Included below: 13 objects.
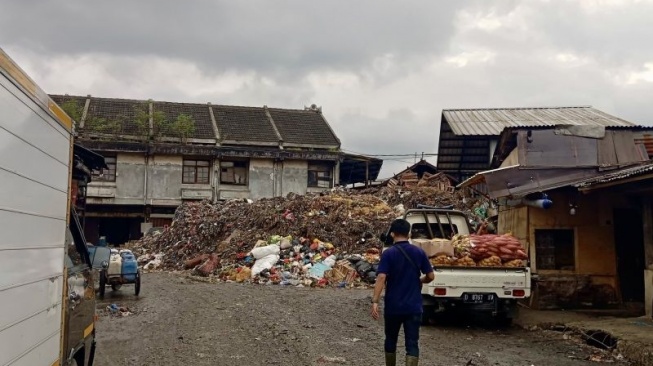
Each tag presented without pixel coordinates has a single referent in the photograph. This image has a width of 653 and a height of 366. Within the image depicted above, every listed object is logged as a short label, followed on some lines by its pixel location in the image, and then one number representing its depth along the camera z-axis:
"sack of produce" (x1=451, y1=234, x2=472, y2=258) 10.80
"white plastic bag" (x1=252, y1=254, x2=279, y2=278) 19.91
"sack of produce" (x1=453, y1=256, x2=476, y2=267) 10.55
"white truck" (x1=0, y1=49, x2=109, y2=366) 3.08
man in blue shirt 6.11
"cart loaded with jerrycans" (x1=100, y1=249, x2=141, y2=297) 14.28
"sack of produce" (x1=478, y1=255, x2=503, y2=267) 10.55
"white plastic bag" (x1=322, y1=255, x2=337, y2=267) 19.97
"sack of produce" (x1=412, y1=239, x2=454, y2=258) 10.69
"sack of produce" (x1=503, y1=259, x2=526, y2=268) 10.59
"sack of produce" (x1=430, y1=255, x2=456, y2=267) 10.54
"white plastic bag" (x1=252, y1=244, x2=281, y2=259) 20.92
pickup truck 10.39
